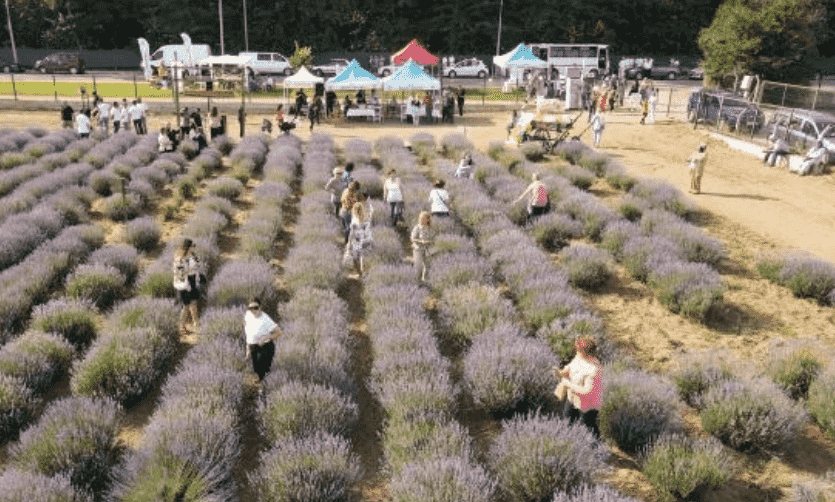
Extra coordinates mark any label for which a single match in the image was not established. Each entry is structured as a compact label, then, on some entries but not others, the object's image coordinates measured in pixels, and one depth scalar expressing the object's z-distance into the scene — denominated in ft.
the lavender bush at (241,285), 28.32
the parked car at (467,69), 156.76
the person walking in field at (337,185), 40.75
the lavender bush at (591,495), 14.85
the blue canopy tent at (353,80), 85.10
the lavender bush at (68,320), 25.49
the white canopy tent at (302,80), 87.45
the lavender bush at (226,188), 48.34
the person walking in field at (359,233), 32.68
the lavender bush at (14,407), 19.62
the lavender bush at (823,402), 20.71
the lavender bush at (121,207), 43.60
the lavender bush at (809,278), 32.30
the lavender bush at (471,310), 25.63
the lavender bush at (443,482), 15.05
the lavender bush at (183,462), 15.62
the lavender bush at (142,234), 37.88
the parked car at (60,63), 144.15
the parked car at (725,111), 73.05
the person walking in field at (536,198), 39.80
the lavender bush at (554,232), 39.34
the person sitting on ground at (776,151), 64.13
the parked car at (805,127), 62.23
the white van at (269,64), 141.49
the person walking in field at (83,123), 67.31
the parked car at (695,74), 161.58
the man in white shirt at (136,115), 73.10
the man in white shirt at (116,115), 73.26
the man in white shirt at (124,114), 73.92
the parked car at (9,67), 141.55
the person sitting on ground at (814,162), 59.67
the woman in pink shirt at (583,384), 18.02
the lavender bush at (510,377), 20.59
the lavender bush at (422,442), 17.11
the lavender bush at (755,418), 19.47
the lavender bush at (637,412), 19.44
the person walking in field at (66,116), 75.39
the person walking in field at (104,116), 73.15
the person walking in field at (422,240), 31.60
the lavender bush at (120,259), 32.65
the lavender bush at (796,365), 23.25
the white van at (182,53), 133.59
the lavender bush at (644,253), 34.47
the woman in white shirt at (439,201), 37.40
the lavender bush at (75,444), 16.96
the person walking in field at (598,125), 70.23
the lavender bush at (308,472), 15.84
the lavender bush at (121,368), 21.33
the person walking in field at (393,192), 39.34
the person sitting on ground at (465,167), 50.03
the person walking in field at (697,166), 50.96
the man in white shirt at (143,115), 73.87
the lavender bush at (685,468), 17.07
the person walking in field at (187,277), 26.73
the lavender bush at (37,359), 21.61
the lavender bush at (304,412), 18.69
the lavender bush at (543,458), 16.34
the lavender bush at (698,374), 22.30
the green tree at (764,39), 92.79
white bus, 137.39
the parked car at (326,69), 138.55
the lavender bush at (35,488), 14.73
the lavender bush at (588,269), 33.19
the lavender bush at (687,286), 29.68
